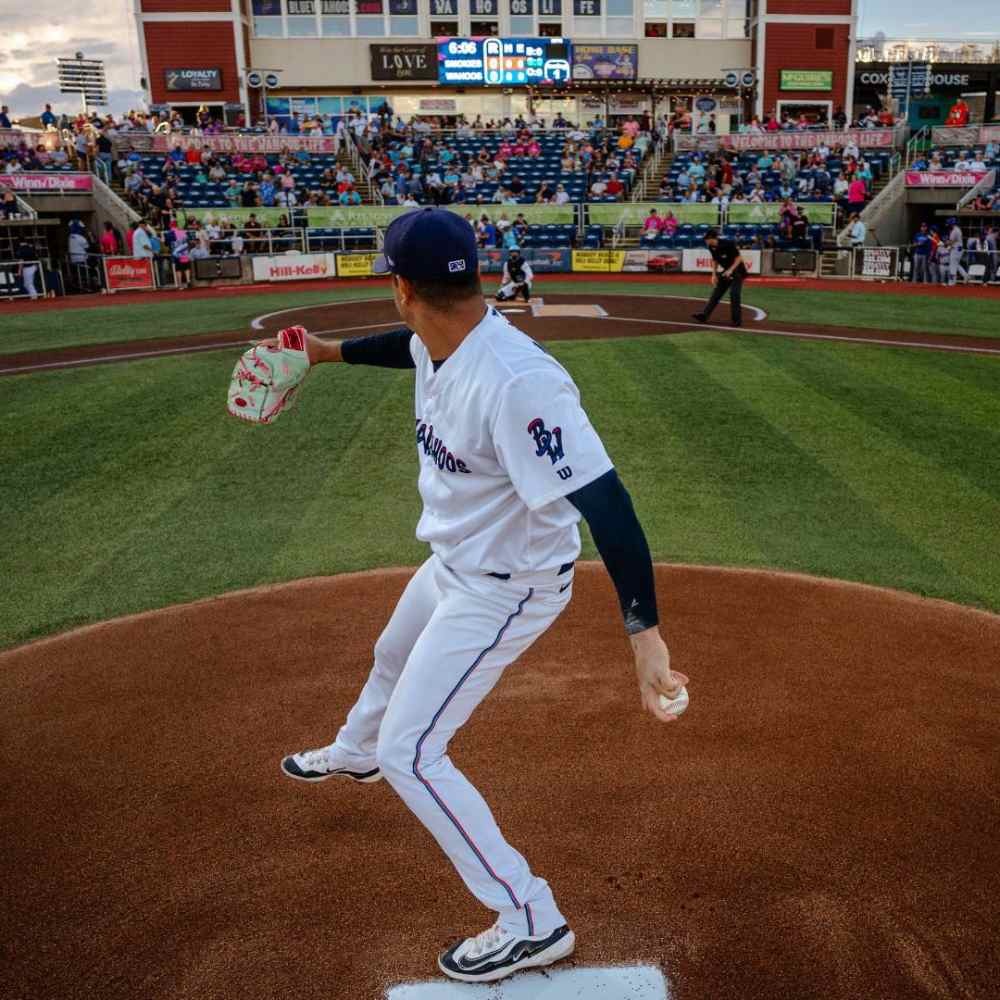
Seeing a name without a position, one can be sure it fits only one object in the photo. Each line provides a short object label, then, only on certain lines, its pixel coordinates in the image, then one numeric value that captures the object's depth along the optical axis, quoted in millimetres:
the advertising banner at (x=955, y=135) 34781
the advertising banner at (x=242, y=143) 36062
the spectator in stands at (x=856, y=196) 31453
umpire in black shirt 16812
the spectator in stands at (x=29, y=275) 25922
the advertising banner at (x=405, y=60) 45344
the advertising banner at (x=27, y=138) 32281
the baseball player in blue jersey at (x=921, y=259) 26438
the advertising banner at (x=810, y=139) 36969
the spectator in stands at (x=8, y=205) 28469
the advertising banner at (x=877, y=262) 27406
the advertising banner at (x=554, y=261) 29891
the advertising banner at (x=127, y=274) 26547
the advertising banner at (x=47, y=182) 29844
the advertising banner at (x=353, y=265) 28844
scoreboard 45000
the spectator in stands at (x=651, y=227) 30328
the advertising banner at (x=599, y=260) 29547
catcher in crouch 19094
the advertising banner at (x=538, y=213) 31312
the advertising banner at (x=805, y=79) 47469
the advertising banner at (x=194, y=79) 44841
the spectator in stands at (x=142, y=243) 26609
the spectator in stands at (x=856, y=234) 29011
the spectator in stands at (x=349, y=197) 32147
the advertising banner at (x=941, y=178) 32219
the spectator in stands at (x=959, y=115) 38844
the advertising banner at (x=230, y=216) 28766
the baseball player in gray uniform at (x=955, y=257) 25844
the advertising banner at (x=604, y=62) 46094
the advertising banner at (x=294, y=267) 28125
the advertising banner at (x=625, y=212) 31294
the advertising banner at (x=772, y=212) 30109
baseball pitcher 2770
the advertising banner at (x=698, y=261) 29109
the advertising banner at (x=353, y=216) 30031
